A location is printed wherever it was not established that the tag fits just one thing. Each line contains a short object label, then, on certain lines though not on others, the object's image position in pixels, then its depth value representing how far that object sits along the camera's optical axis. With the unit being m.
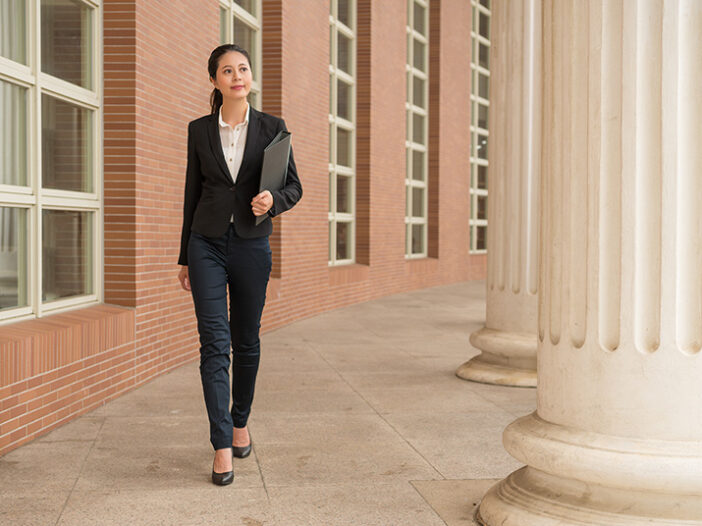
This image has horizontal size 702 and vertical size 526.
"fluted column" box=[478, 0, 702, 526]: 3.12
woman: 4.32
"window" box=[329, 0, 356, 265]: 13.90
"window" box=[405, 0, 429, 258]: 17.72
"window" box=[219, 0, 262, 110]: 9.43
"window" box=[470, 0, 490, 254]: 21.86
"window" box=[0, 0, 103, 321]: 5.36
